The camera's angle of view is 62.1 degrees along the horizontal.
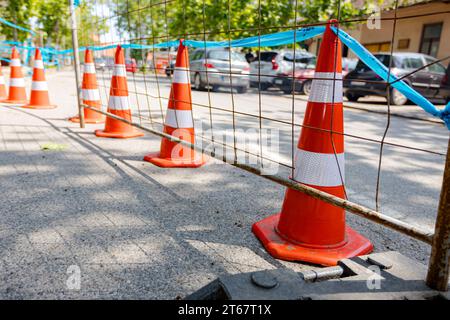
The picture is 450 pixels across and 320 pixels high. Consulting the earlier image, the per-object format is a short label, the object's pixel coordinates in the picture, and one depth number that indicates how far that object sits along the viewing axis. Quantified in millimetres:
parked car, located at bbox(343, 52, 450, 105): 11438
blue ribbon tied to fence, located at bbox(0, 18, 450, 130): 1779
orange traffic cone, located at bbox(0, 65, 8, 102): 8244
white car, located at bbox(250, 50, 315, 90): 13844
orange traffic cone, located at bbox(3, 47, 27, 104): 7866
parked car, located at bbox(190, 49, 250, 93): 12656
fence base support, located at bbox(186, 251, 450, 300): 1539
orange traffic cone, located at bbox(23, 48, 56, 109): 7168
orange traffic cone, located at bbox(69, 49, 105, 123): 6008
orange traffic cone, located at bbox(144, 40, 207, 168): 3754
